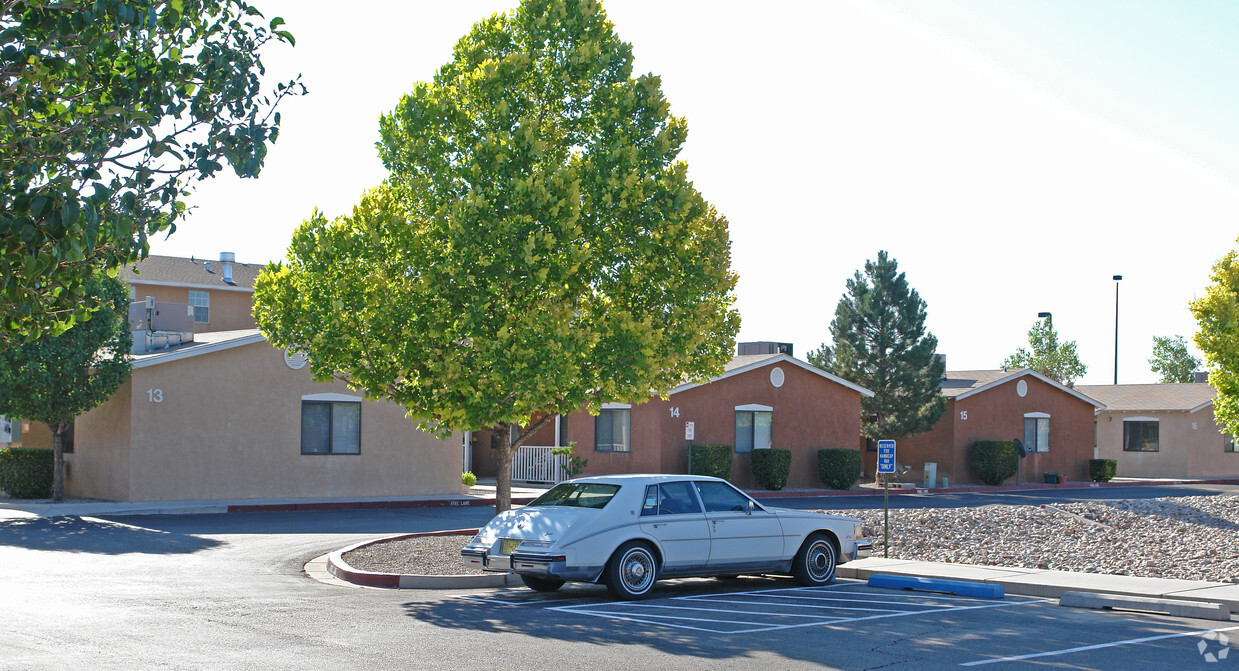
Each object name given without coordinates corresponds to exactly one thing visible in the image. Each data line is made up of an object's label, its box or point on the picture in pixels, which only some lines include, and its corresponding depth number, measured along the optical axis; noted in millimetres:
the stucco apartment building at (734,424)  33750
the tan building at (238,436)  25625
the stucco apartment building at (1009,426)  42094
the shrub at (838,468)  36250
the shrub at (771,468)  34406
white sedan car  12562
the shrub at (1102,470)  44750
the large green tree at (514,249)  15461
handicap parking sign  16875
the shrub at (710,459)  33344
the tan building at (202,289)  46312
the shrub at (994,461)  41125
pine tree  39750
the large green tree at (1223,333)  30000
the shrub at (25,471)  26359
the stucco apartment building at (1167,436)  48469
